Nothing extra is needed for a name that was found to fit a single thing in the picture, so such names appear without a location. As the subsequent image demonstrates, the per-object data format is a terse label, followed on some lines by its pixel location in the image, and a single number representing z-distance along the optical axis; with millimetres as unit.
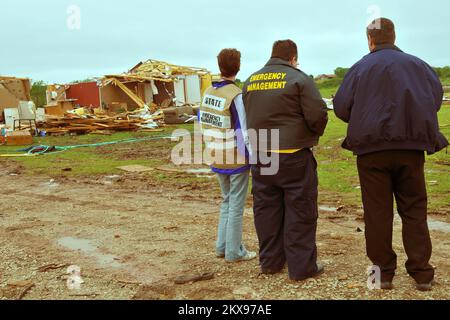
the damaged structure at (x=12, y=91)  29719
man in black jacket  4660
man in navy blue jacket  4207
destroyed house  33562
